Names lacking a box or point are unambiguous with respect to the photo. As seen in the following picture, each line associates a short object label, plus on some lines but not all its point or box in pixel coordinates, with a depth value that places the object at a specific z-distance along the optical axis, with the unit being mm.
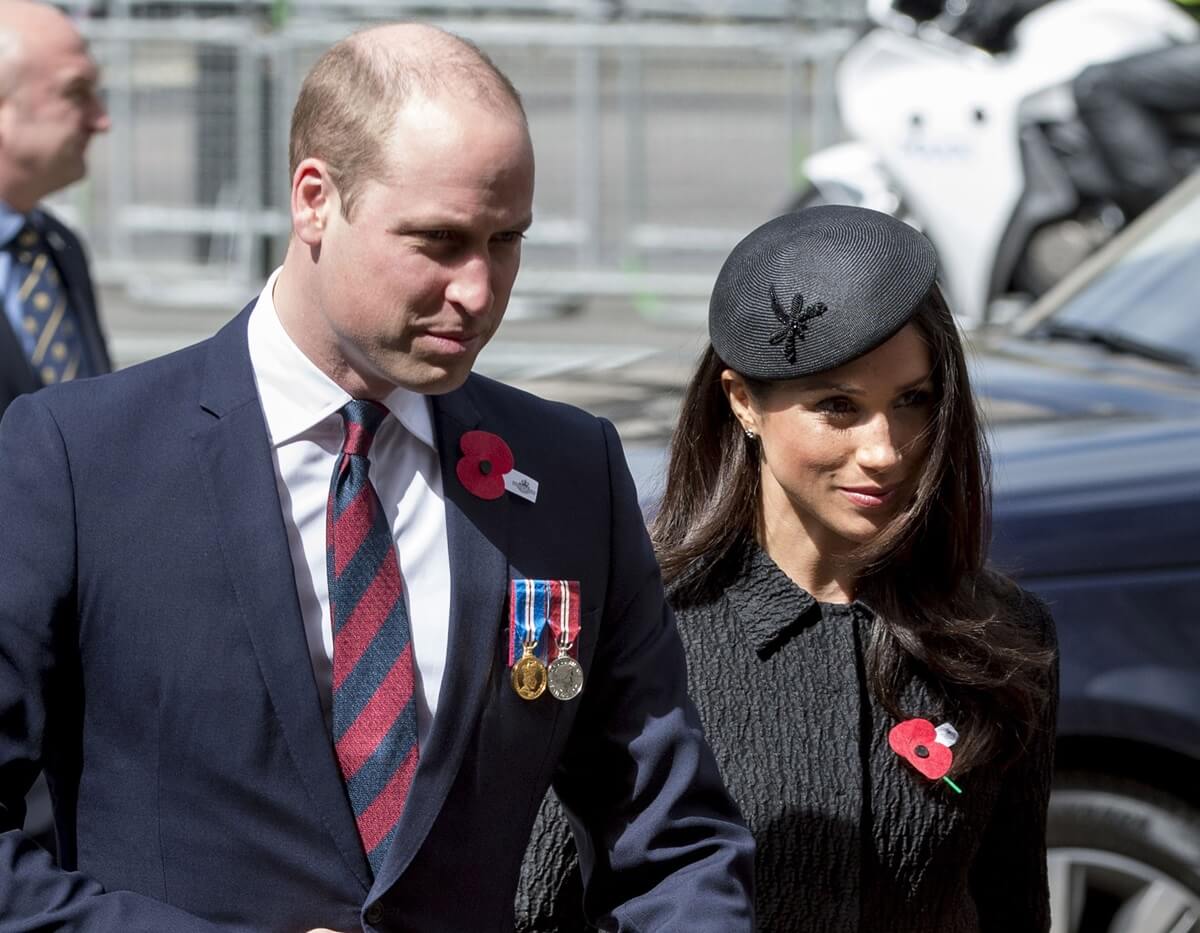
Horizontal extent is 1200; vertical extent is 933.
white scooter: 17672
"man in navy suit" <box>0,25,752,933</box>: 4082
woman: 5574
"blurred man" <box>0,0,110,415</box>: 9742
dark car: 7445
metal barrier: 20953
